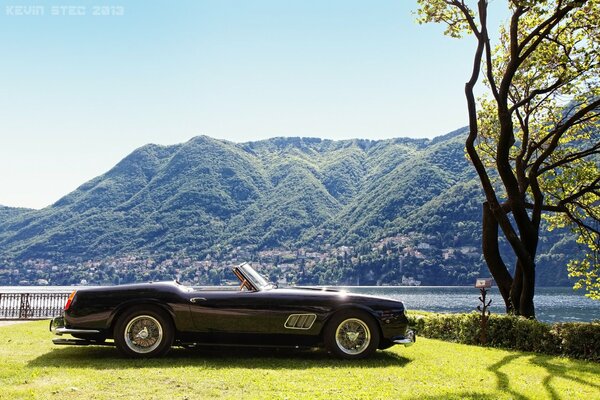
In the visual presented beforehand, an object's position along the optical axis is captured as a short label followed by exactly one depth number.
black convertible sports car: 9.38
